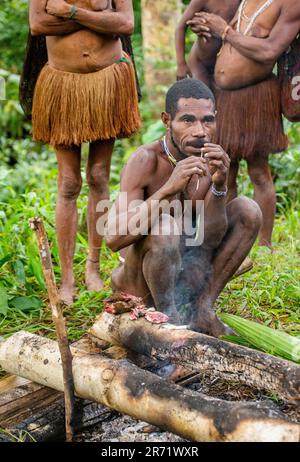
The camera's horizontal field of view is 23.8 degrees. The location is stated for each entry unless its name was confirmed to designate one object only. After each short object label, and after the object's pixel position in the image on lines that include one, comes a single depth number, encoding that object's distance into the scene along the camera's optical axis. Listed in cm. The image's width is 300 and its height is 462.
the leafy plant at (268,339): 308
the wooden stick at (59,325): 245
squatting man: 315
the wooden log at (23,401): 281
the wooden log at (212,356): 250
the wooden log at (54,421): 271
